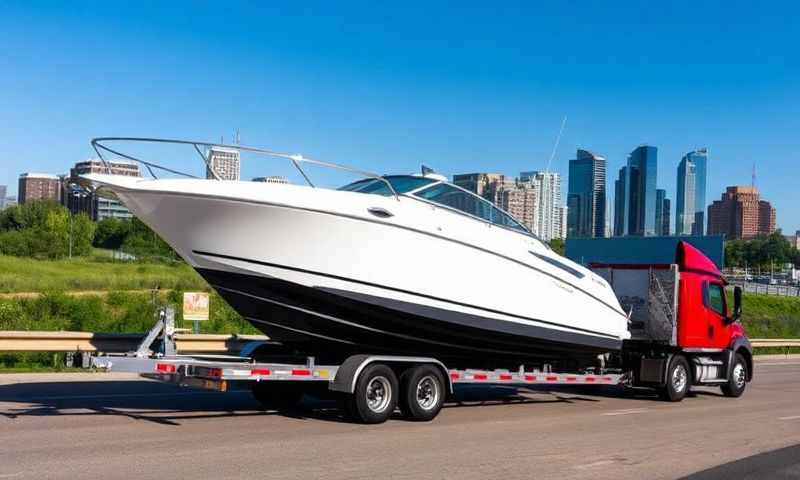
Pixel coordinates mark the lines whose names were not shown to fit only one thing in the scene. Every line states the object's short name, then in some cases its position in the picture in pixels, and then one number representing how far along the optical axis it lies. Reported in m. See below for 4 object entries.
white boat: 11.01
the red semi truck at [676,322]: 16.61
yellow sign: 17.66
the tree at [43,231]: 63.19
